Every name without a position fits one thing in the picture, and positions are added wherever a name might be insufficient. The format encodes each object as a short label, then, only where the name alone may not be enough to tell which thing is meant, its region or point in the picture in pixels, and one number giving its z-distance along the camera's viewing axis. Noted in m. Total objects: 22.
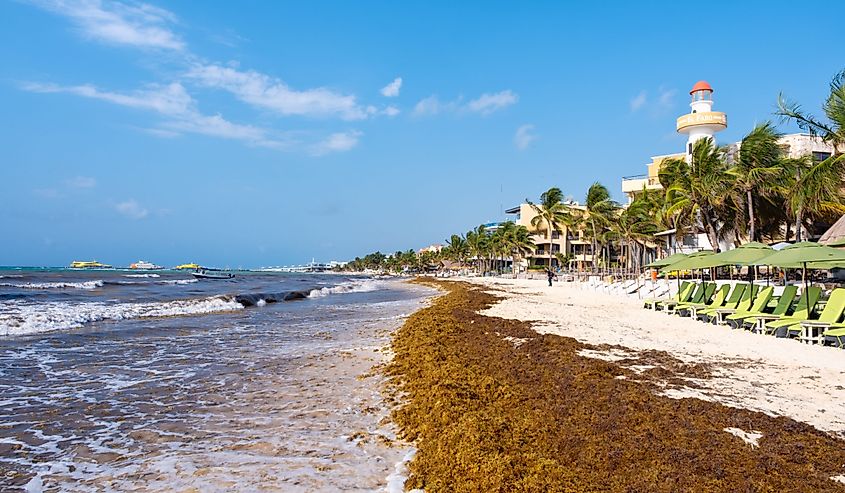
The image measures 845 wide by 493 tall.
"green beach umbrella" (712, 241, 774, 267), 14.48
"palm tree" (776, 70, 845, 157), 13.66
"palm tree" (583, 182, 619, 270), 55.03
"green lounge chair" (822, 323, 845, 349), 9.92
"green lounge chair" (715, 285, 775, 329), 13.50
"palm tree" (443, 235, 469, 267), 108.91
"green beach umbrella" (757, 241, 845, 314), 11.81
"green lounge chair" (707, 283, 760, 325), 14.06
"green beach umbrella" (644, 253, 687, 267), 19.91
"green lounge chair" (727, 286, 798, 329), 12.75
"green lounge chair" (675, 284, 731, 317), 15.80
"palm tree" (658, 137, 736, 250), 26.36
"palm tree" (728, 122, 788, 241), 25.36
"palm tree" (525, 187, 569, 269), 67.79
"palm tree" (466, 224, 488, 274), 95.31
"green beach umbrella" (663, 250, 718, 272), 16.69
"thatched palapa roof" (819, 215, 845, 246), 20.44
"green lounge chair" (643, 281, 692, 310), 18.49
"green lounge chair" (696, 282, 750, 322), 15.01
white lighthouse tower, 44.16
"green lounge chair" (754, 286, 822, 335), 11.60
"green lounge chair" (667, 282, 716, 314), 17.02
